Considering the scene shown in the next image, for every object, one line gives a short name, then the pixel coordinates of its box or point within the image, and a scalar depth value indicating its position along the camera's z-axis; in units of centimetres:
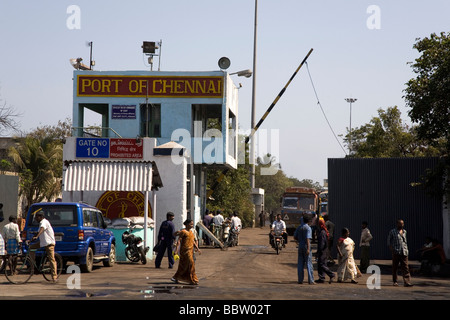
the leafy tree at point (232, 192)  5243
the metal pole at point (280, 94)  4575
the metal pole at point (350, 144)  6679
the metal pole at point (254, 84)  5338
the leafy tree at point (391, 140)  4519
